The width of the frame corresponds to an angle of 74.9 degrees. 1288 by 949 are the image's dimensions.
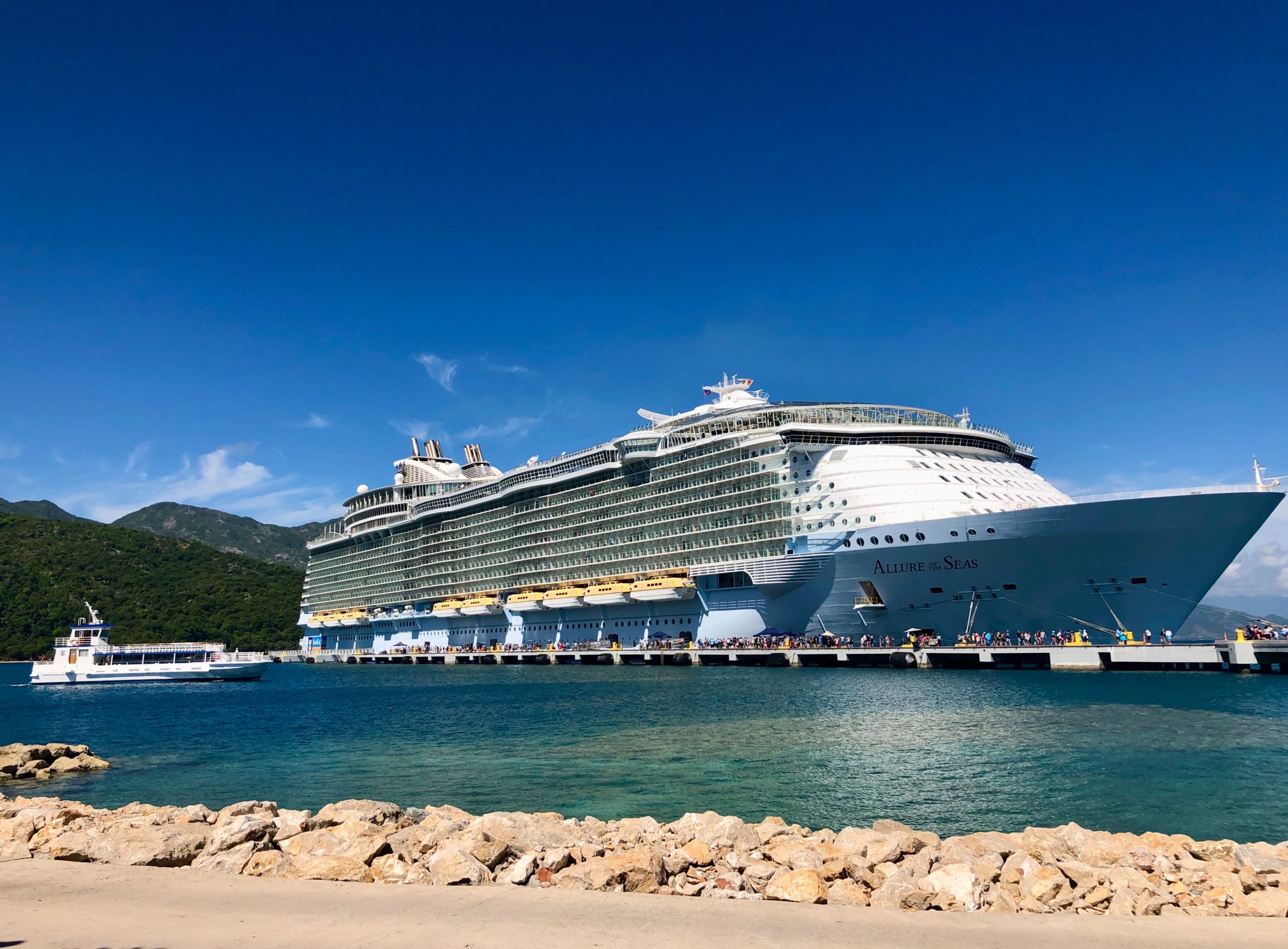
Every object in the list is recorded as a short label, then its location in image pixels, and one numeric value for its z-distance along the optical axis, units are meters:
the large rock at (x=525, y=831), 11.05
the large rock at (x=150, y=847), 10.65
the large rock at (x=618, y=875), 9.37
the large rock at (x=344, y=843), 10.47
